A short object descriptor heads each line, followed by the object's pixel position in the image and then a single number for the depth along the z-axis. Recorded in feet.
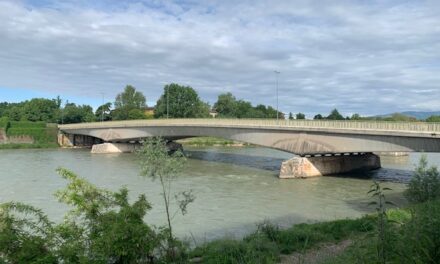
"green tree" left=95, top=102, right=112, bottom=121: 472.85
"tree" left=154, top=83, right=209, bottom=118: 444.14
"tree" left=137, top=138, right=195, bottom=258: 48.11
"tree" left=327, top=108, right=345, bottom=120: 401.00
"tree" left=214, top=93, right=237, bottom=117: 500.33
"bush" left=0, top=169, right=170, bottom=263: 33.88
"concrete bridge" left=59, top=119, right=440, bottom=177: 119.24
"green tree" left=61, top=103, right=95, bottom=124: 444.55
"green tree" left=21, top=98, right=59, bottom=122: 439.22
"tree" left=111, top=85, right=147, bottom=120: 511.40
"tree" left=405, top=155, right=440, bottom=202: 77.53
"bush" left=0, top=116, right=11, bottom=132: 343.48
